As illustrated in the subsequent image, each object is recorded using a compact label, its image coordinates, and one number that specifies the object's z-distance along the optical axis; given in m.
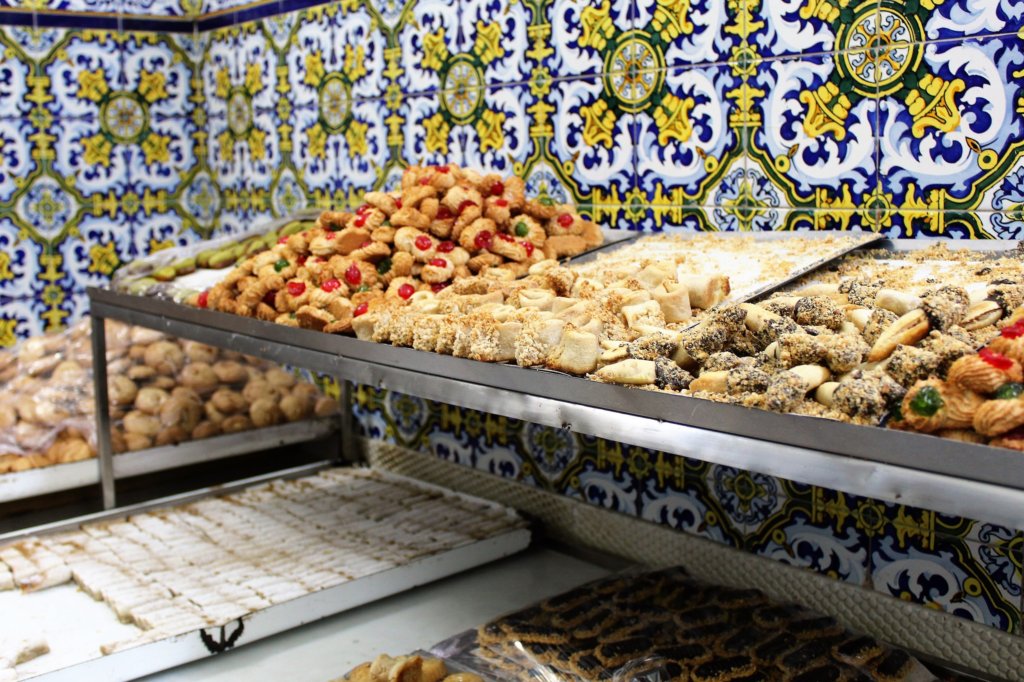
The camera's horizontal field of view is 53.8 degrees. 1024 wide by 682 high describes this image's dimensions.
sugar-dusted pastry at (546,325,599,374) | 1.83
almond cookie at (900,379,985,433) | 1.35
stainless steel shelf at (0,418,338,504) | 3.36
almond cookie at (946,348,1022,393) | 1.37
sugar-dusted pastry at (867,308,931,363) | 1.59
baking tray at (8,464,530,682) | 2.34
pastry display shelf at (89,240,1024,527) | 1.28
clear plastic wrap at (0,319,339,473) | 3.51
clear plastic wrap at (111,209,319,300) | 3.30
